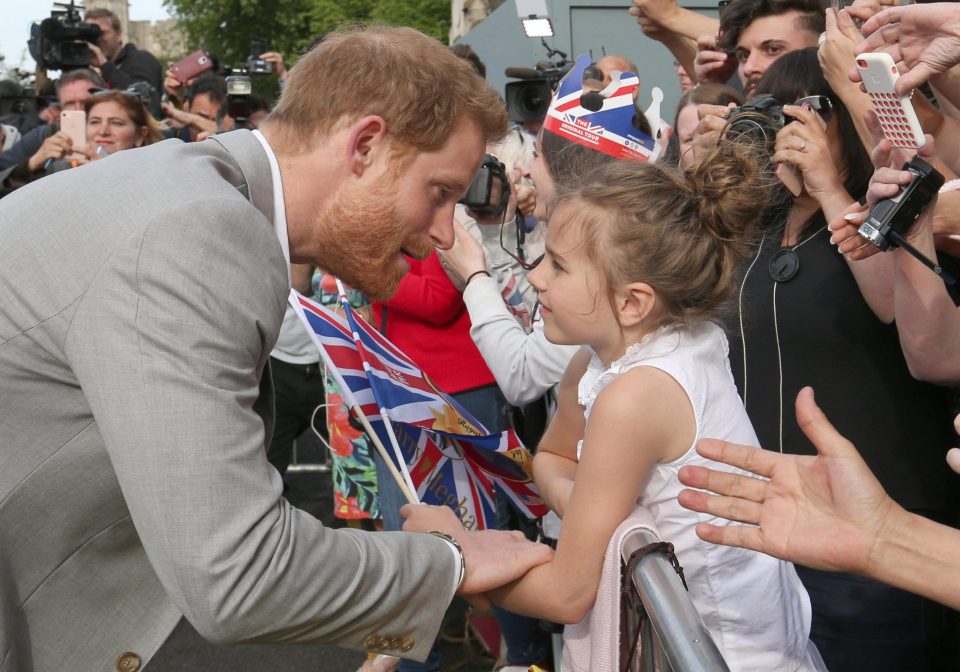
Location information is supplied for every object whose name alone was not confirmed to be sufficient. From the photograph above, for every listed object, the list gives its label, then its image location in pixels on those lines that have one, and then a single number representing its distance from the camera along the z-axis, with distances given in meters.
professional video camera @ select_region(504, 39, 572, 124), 5.28
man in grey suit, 1.61
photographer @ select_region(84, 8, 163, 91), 9.20
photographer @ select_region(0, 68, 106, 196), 6.03
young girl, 1.98
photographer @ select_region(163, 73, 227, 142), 7.98
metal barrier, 1.41
